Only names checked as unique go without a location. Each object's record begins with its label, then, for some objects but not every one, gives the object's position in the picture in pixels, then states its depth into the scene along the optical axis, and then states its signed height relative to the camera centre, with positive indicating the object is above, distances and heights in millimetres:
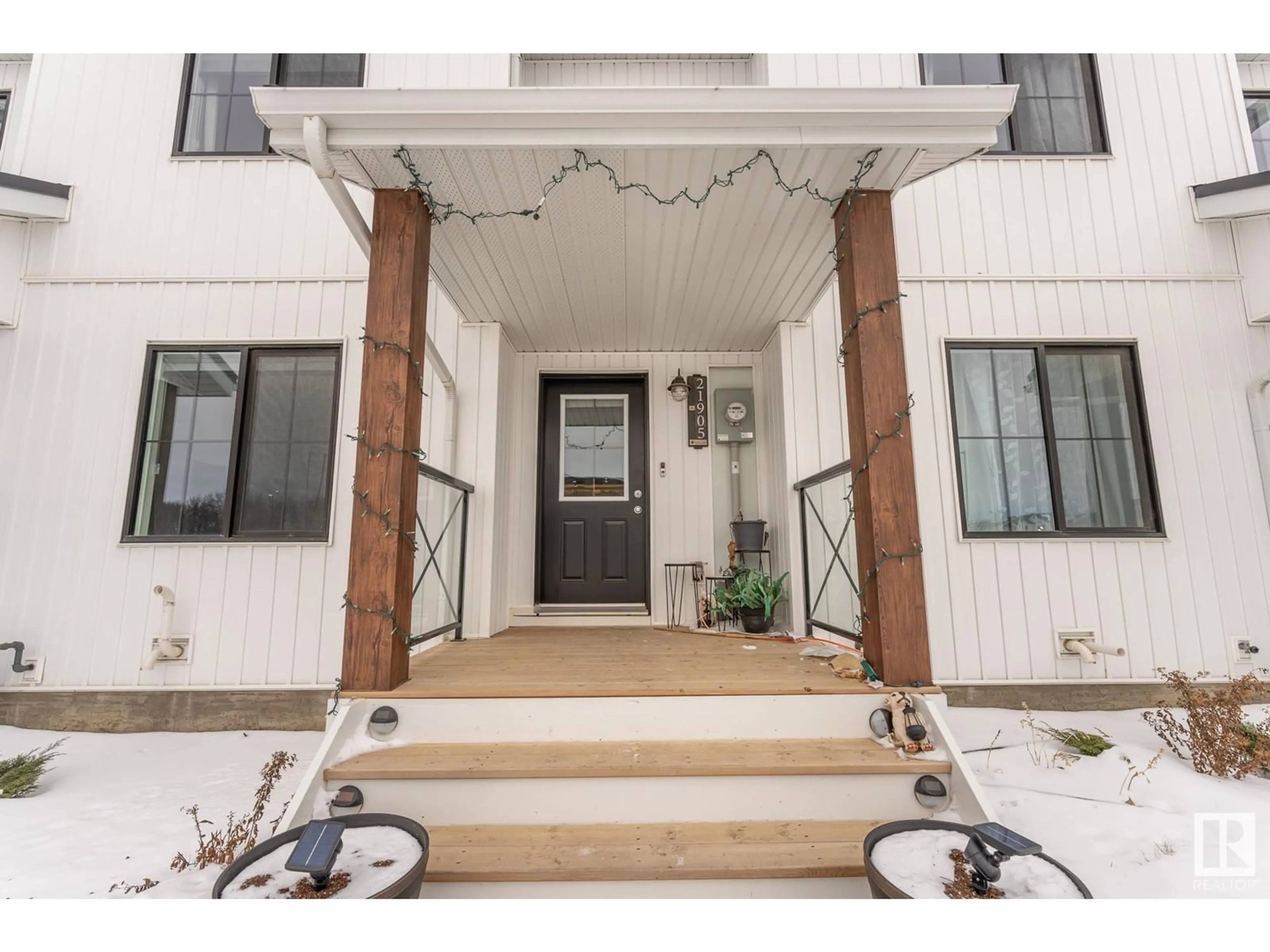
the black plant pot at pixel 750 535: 4059 +113
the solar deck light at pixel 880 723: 1931 -606
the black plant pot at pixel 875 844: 1243 -746
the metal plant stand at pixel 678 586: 4207 -274
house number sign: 4391 +1076
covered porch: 2018 +1553
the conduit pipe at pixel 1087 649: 3121 -564
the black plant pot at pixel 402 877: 1233 -735
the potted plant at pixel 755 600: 3672 -335
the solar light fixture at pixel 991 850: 1205 -672
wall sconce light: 4340 +1266
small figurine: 1839 -597
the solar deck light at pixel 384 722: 1920 -591
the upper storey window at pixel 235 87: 3691 +3143
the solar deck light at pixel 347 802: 1693 -765
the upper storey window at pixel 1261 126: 3770 +2906
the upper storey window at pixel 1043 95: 3729 +3094
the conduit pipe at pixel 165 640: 3119 -494
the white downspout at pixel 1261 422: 3332 +770
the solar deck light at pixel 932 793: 1751 -769
